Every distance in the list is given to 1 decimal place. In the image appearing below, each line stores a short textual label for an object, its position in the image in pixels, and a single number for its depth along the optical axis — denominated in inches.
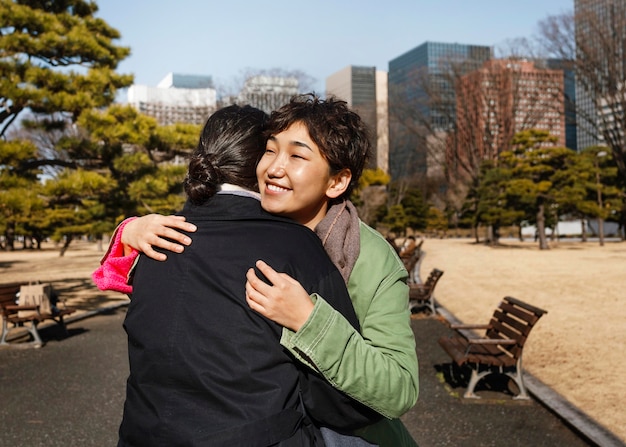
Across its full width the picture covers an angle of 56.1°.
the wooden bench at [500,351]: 206.8
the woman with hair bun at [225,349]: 46.9
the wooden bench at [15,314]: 314.7
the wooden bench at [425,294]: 399.1
